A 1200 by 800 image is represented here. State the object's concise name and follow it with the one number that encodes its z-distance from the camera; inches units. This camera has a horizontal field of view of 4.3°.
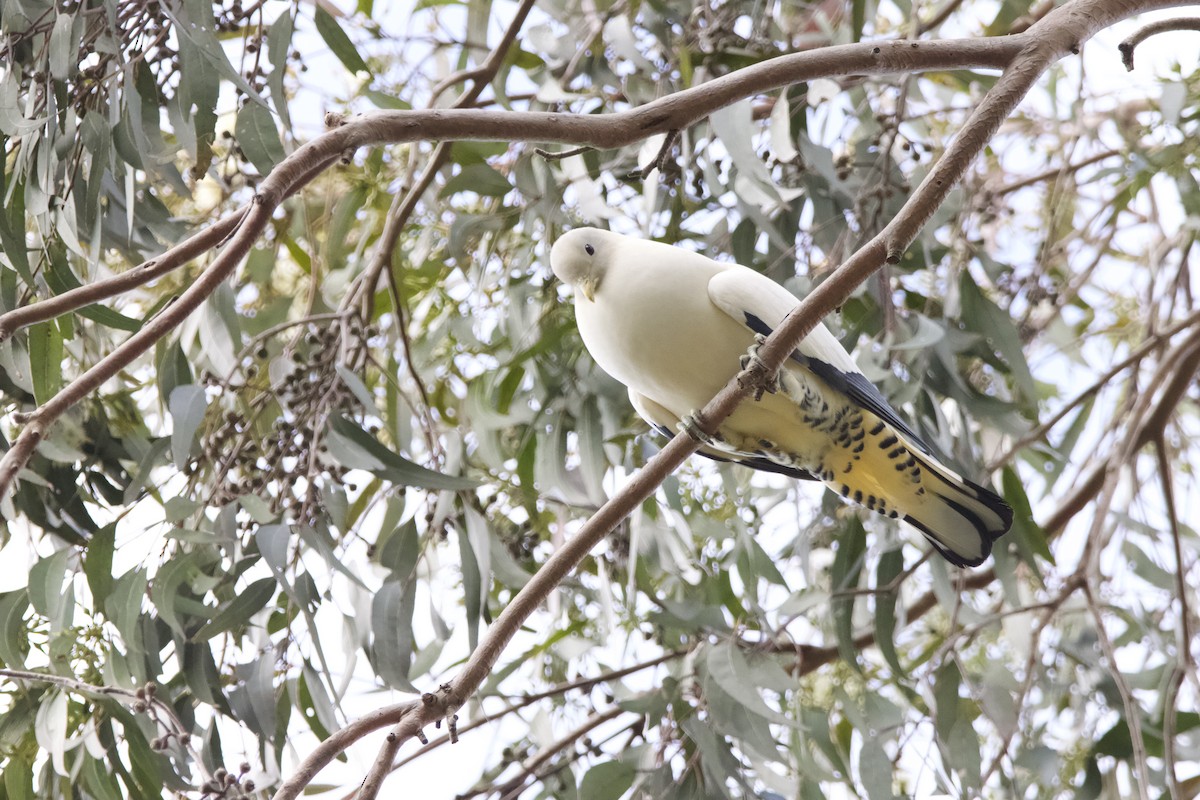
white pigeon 413.4
